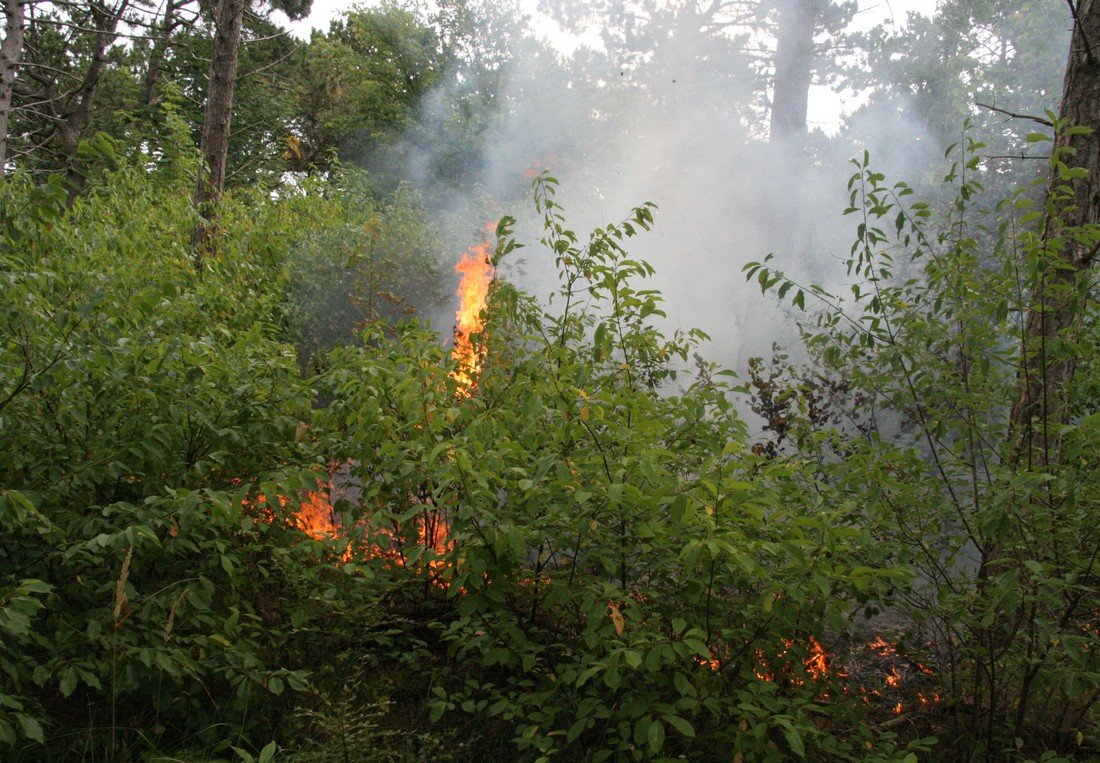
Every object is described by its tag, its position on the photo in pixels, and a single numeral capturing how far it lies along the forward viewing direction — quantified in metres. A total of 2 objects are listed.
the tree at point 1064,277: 3.12
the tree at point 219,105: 7.58
